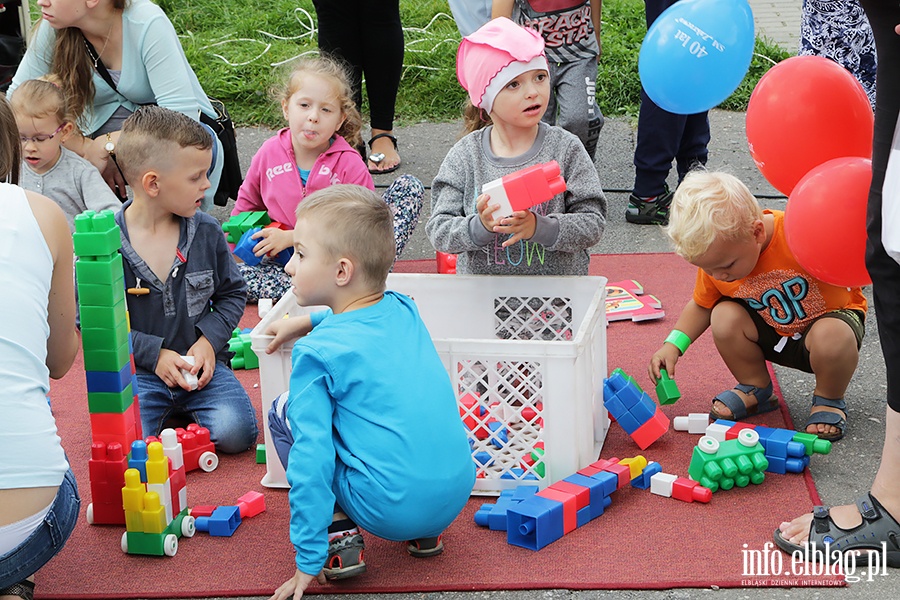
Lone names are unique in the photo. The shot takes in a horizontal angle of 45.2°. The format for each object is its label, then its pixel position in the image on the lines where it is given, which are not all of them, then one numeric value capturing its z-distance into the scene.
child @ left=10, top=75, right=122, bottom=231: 3.83
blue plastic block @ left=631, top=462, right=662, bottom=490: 2.75
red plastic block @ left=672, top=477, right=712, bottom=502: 2.66
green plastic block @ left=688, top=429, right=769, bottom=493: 2.68
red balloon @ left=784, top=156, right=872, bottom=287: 2.43
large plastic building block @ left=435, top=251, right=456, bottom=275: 3.98
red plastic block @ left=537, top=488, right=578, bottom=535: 2.53
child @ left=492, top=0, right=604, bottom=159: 4.36
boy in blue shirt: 2.28
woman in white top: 2.07
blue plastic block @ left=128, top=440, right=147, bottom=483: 2.50
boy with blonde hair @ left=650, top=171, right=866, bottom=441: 2.82
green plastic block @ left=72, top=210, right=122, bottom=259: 2.47
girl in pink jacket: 3.93
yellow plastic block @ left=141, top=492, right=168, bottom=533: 2.47
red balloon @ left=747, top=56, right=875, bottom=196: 2.62
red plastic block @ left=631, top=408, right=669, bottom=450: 2.93
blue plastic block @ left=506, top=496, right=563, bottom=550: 2.47
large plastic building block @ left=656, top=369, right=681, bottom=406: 3.02
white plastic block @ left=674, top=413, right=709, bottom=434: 3.02
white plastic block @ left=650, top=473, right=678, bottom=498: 2.70
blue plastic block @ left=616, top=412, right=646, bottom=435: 2.93
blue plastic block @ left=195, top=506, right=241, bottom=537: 2.61
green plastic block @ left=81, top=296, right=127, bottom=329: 2.49
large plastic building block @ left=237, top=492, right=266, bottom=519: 2.70
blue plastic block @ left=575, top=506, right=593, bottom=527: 2.57
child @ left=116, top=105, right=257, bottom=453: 3.05
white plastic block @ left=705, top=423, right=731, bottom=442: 2.80
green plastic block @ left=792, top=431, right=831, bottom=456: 2.79
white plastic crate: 2.68
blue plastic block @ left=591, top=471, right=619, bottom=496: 2.62
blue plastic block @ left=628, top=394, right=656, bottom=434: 2.92
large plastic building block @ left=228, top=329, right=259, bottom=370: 3.60
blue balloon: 3.14
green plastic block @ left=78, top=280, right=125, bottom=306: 2.48
